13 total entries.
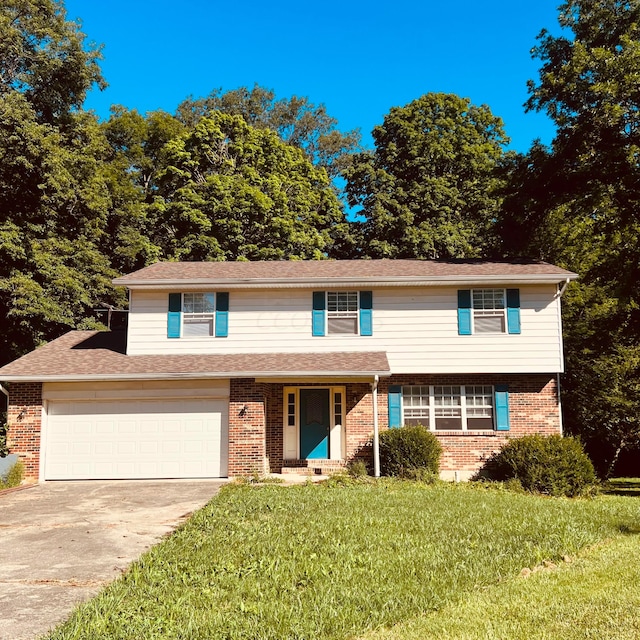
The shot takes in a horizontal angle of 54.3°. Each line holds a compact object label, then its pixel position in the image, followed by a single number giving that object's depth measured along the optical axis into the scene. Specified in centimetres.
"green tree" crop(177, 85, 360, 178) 3788
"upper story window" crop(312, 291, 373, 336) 1609
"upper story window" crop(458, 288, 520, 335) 1577
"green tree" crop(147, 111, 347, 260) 2566
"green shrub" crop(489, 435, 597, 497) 1330
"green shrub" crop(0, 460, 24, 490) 1342
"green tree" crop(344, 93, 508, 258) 2720
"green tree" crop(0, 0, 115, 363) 1931
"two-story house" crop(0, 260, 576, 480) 1452
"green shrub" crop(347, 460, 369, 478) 1424
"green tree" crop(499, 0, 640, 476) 1669
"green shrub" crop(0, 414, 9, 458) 1420
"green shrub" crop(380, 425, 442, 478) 1416
